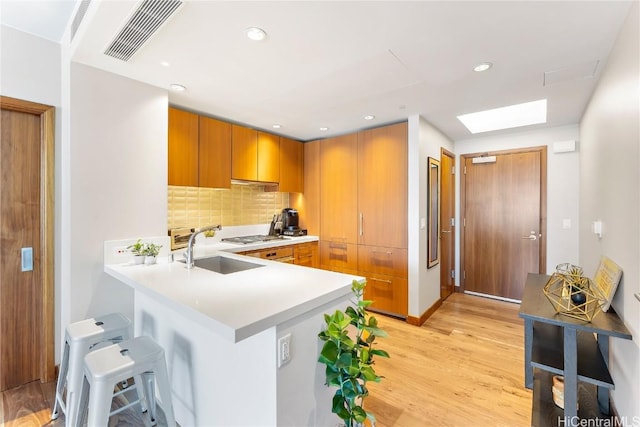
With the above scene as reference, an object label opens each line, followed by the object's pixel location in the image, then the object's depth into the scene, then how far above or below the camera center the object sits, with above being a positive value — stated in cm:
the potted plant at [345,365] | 130 -69
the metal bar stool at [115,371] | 124 -72
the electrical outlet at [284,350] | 121 -58
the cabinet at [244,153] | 337 +72
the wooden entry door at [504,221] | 382 -14
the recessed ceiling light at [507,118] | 338 +119
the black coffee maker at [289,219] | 416 -9
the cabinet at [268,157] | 368 +72
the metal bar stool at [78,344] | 157 -75
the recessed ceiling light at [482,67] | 202 +103
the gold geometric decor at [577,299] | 147 -48
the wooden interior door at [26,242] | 200 -20
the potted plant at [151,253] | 212 -29
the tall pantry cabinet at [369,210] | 335 +3
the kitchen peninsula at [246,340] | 121 -63
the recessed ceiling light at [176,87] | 239 +106
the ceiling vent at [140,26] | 144 +104
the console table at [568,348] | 142 -80
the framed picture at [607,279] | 153 -40
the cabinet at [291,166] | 399 +66
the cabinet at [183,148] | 279 +65
